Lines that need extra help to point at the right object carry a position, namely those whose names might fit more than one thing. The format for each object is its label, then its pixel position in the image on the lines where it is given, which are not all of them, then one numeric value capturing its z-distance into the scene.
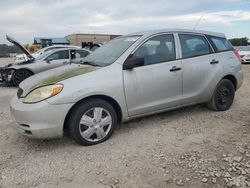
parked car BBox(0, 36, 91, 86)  6.38
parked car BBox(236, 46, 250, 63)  10.79
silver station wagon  2.52
